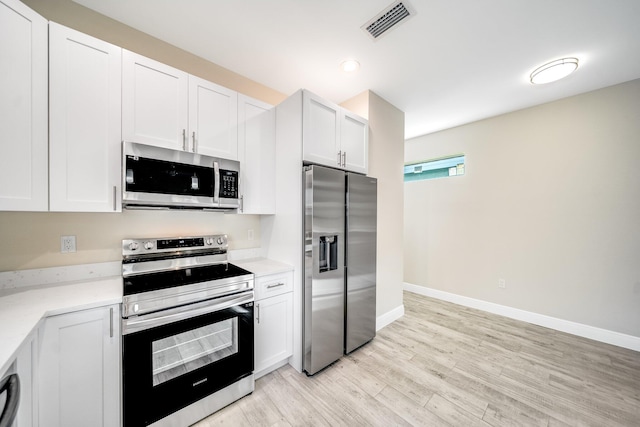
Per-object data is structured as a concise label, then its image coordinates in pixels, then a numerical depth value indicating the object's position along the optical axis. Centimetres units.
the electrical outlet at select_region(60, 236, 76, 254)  163
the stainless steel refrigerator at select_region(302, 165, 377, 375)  205
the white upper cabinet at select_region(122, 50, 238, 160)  165
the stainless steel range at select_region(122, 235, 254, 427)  136
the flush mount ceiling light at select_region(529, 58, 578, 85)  223
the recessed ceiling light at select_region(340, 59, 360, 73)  228
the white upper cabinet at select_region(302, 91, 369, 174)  215
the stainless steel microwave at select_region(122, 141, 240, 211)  160
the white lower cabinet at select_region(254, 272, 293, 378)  196
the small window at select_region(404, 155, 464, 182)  381
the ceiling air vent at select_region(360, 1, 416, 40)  168
